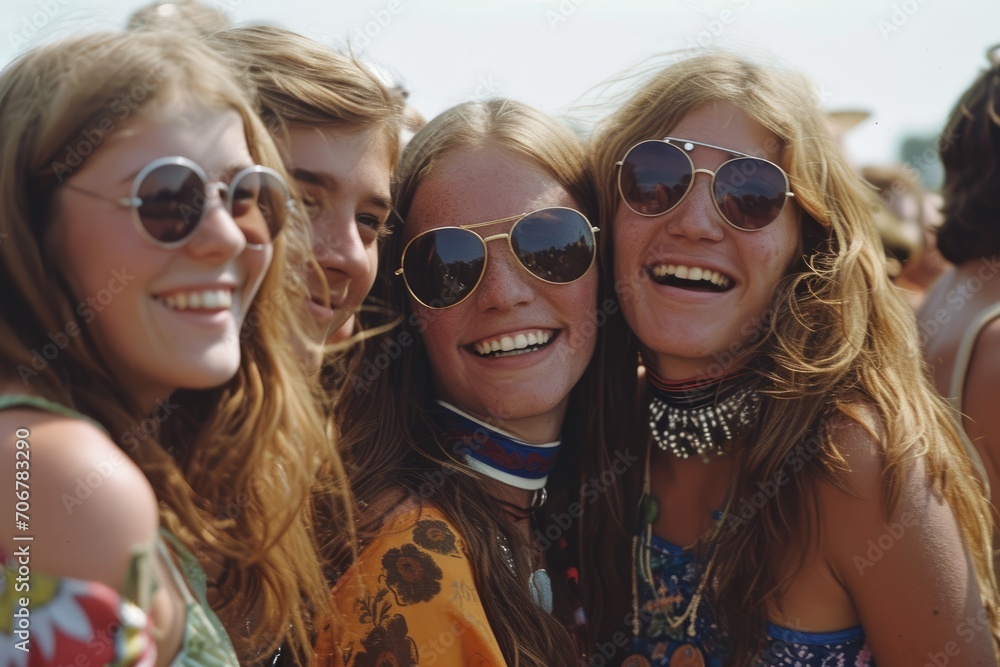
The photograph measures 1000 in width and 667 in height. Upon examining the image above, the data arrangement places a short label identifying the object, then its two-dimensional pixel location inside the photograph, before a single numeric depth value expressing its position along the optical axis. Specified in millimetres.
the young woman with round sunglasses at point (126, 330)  1340
